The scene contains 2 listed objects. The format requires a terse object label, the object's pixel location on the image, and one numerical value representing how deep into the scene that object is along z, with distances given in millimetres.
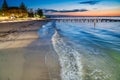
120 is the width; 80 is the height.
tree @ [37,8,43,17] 79035
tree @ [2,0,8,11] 54591
